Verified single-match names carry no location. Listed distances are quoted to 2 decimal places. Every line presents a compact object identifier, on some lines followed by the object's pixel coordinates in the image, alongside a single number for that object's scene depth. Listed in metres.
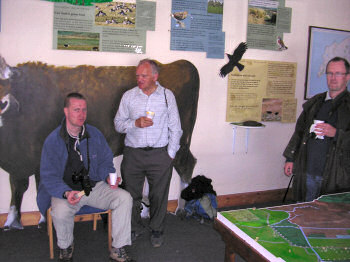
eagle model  3.57
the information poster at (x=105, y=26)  2.91
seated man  2.33
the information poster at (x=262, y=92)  3.66
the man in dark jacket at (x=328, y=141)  2.43
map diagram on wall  4.00
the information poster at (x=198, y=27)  3.31
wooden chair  2.44
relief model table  1.35
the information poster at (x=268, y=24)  3.66
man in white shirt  2.76
